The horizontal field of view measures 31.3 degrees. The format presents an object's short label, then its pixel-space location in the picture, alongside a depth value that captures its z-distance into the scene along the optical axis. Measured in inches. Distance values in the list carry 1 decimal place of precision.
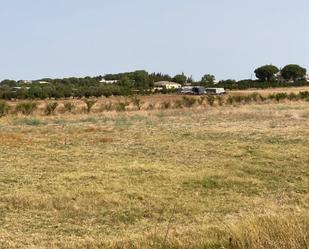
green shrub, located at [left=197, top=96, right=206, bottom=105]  2126.1
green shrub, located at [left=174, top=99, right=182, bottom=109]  1998.0
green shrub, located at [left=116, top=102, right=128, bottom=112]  1792.1
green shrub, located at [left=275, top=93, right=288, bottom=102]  2370.3
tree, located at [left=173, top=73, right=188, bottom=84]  6161.4
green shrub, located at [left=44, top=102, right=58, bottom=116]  1710.1
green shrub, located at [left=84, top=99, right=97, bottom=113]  1772.0
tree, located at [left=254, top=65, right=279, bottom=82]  5492.1
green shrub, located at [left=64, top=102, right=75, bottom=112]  1784.0
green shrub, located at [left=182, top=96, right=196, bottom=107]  2044.3
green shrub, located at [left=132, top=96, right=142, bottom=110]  1934.5
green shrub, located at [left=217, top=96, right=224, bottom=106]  2142.0
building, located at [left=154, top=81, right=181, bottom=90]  5199.3
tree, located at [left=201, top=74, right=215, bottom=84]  5939.0
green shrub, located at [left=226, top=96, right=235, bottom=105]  2184.1
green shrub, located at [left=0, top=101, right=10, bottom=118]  1616.6
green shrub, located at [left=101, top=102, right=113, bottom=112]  1822.2
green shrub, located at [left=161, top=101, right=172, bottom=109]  1962.8
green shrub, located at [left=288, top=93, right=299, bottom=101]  2434.5
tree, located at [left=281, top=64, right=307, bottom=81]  5511.8
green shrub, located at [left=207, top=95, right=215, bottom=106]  2081.1
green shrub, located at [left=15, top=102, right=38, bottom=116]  1706.4
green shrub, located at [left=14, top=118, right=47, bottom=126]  1298.0
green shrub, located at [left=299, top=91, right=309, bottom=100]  2511.8
